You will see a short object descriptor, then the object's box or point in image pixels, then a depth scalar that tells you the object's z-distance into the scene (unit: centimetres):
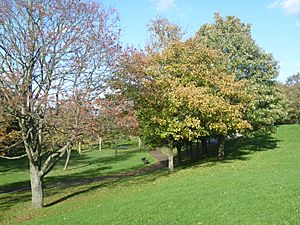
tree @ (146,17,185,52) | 4084
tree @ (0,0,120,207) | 1622
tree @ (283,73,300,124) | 7192
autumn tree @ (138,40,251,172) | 2267
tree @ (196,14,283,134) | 3061
